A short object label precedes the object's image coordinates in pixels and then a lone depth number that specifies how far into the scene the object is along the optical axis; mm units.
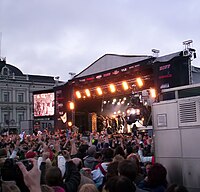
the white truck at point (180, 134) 6270
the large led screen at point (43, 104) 30859
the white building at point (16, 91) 69125
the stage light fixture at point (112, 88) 23050
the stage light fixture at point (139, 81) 21103
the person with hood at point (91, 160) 6840
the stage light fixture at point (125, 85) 22112
